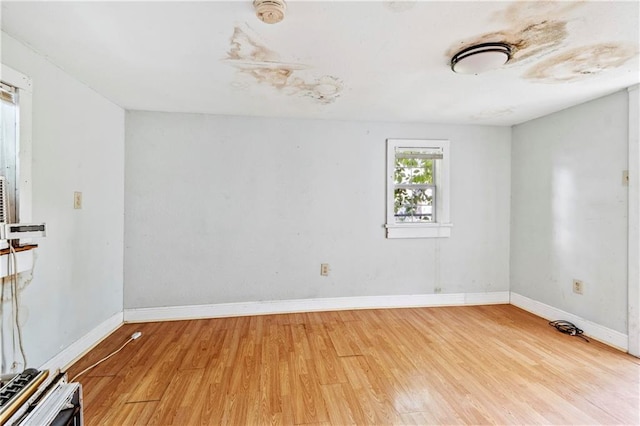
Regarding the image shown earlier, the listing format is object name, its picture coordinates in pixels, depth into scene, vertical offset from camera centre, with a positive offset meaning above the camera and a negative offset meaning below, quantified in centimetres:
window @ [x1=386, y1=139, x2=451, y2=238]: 338 +31
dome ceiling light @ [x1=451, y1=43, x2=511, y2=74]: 166 +95
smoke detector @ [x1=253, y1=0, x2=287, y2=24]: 128 +95
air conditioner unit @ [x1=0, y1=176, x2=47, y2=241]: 153 -9
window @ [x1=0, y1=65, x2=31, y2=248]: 165 +42
